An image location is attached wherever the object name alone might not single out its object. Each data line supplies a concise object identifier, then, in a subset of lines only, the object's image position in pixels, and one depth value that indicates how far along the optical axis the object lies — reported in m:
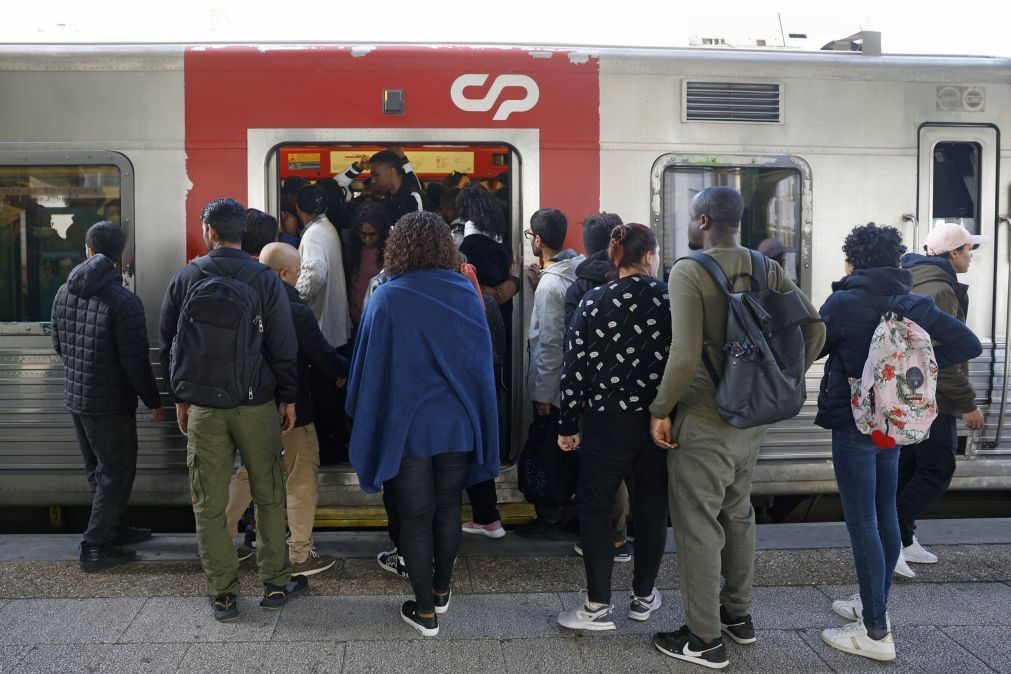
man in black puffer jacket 4.47
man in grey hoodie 4.64
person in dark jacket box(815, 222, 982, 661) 3.71
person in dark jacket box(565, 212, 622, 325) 4.39
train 4.96
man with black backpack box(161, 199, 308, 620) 3.86
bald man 4.37
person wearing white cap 4.51
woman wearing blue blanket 3.75
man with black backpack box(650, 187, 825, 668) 3.45
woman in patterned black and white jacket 3.73
